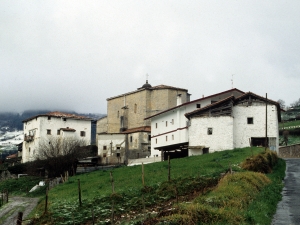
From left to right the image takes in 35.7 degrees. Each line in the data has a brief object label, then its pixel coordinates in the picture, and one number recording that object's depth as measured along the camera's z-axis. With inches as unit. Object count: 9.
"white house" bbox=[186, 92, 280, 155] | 2069.4
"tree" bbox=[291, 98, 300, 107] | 5584.6
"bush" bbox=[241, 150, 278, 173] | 1197.7
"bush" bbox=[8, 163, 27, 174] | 2827.3
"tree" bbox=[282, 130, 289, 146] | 3168.1
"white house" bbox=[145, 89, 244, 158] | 2294.5
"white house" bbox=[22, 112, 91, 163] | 3240.7
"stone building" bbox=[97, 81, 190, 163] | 2834.6
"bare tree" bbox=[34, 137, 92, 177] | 2554.1
